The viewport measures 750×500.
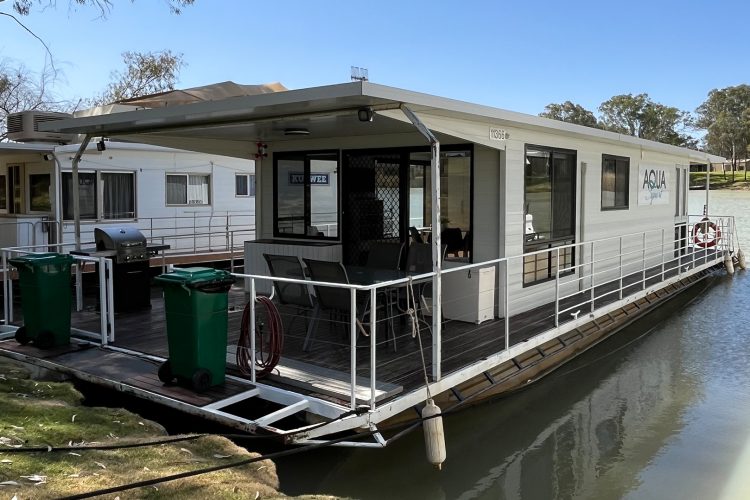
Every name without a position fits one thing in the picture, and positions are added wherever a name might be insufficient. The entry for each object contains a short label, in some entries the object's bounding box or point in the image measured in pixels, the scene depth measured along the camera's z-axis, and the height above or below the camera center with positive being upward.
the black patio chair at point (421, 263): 6.69 -0.48
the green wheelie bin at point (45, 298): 5.77 -0.70
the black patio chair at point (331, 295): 5.39 -0.64
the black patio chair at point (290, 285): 5.78 -0.59
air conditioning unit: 10.15 +1.34
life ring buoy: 13.94 -0.39
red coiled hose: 4.91 -0.94
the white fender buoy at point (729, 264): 14.07 -1.02
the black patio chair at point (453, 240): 7.48 -0.27
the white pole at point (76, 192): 7.09 +0.26
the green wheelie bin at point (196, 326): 4.77 -0.77
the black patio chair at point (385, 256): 7.12 -0.42
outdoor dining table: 5.88 -0.53
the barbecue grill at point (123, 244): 7.25 -0.29
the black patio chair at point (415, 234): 7.78 -0.21
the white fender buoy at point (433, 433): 4.50 -1.45
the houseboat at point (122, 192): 10.74 +0.44
